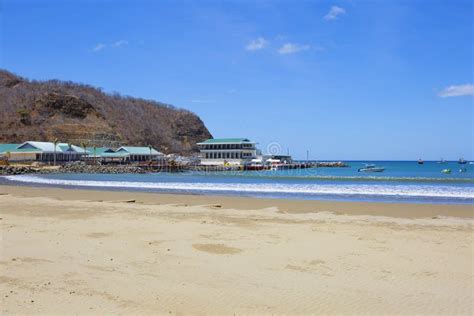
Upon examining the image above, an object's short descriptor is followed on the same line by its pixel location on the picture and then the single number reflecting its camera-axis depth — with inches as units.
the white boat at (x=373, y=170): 3225.9
